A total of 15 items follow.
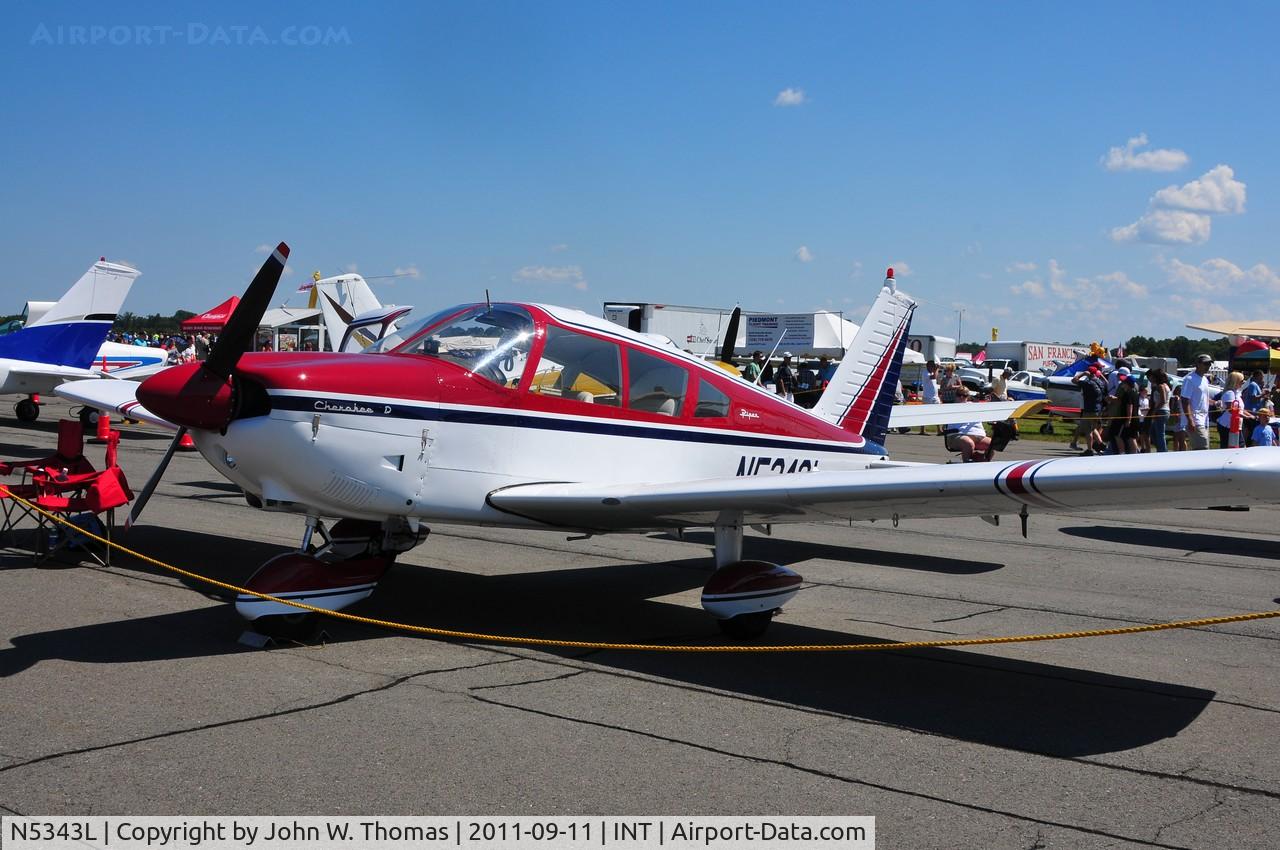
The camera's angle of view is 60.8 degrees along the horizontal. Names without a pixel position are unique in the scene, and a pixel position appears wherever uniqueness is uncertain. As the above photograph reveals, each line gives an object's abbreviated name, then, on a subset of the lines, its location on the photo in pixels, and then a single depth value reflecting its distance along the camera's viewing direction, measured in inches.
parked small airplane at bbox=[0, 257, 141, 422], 871.1
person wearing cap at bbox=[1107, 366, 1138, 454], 753.6
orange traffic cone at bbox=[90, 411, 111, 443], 379.6
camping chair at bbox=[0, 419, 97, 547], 360.2
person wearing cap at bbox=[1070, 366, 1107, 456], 959.0
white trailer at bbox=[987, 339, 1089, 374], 2748.5
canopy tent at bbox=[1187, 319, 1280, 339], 1387.8
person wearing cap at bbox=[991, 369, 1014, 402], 785.6
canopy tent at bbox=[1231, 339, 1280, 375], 1298.0
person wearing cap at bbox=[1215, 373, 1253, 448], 681.0
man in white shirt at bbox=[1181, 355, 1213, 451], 704.4
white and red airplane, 234.7
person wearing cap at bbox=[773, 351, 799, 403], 1252.5
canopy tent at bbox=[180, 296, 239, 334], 1482.0
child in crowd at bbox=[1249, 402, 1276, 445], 671.1
